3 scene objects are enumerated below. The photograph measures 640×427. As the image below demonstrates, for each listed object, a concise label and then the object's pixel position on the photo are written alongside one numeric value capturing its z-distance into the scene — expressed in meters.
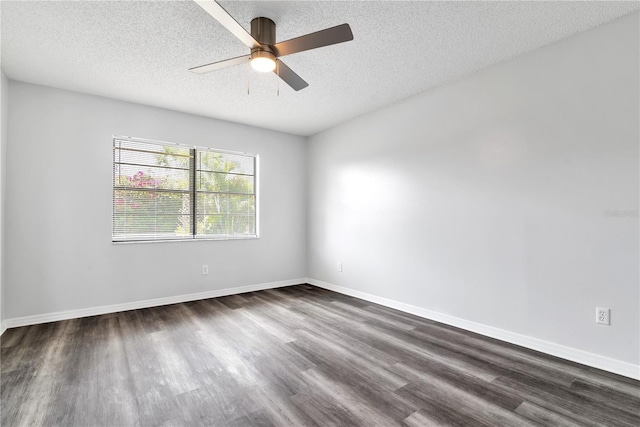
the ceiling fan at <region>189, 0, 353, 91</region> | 1.76
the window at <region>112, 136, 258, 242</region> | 3.73
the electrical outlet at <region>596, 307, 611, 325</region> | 2.20
